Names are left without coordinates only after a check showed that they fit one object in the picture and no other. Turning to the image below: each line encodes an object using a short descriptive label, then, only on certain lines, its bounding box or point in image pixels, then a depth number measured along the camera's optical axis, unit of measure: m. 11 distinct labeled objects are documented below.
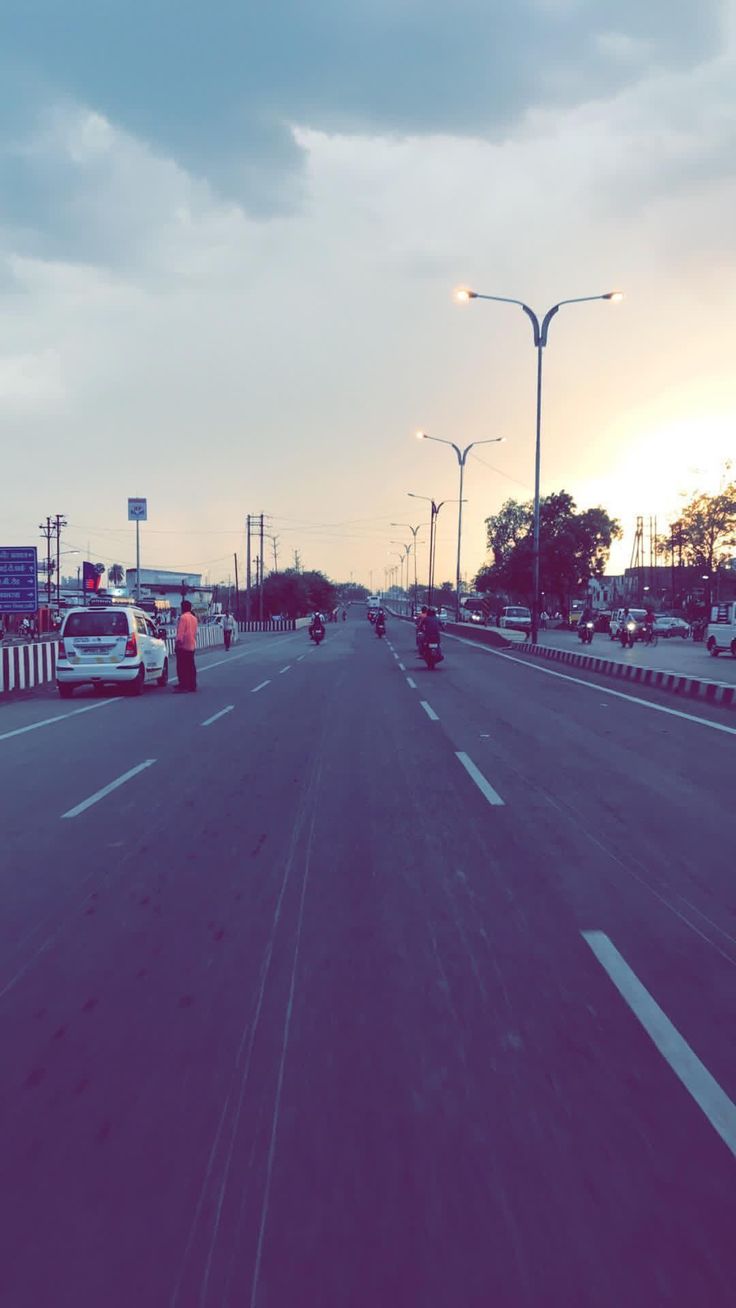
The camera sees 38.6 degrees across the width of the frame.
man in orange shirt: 20.64
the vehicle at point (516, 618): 69.34
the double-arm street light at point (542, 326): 34.46
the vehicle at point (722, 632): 37.59
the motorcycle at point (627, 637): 46.02
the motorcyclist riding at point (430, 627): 28.00
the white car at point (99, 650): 20.52
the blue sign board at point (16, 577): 25.61
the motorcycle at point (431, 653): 27.91
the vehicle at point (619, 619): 52.01
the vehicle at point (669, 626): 64.62
